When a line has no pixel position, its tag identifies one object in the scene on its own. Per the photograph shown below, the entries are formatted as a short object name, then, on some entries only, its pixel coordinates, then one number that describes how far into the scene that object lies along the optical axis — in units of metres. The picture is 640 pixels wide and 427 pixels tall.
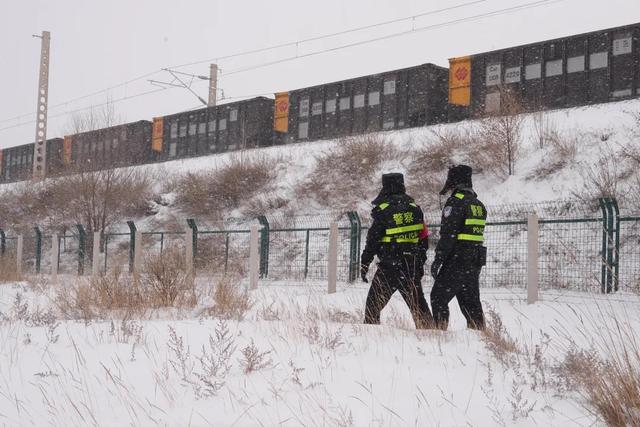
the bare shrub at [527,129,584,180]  16.28
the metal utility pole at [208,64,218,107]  29.84
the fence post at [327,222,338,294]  12.07
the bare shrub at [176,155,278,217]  23.52
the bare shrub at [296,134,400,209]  20.48
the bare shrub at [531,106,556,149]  17.45
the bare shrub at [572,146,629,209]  13.95
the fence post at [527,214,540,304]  9.71
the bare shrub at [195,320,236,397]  3.73
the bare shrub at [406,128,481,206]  17.78
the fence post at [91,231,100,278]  16.24
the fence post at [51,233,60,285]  18.20
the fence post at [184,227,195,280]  13.92
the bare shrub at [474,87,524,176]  16.97
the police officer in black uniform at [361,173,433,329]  6.20
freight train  18.19
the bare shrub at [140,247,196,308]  8.16
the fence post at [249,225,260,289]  13.02
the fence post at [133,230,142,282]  14.50
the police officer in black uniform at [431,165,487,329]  5.84
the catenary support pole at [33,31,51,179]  33.31
